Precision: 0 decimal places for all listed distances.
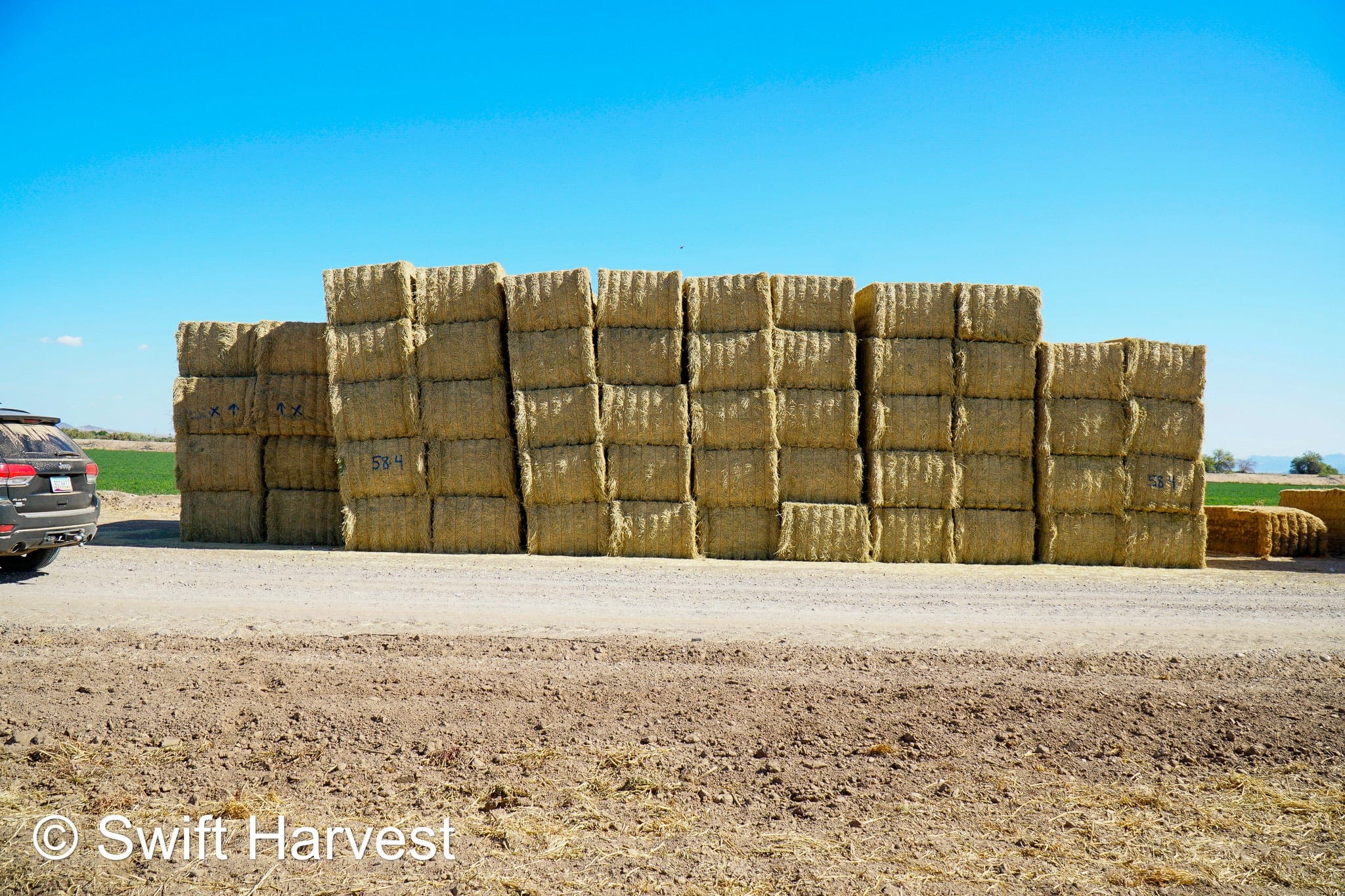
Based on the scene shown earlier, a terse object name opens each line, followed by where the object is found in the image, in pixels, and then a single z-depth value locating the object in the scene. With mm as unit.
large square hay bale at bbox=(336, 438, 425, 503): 14328
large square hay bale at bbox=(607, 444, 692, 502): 13938
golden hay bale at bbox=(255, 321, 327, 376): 15320
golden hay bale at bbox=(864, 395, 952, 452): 13992
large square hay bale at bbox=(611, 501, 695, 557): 13828
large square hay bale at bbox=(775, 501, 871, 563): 13742
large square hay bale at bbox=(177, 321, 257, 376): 15484
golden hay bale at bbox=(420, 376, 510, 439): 14312
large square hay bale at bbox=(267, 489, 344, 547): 15188
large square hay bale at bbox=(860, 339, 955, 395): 13969
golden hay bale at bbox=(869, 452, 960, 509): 13930
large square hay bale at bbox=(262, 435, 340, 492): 15359
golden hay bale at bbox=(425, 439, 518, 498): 14250
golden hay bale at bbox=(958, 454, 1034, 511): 14070
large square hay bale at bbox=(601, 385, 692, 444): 13969
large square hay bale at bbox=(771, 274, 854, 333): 13992
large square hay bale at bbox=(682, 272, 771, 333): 13852
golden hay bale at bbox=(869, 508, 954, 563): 13883
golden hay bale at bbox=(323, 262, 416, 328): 14078
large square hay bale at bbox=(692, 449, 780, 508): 13875
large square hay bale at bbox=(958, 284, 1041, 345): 13922
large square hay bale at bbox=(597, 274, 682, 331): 13945
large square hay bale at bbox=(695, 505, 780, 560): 13984
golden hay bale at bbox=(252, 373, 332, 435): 15289
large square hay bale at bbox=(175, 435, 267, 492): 15273
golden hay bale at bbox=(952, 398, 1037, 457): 14078
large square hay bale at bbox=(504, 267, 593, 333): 13852
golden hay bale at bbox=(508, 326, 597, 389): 13914
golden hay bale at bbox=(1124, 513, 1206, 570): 14086
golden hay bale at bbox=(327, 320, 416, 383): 14219
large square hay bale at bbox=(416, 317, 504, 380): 14273
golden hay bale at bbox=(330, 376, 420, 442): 14328
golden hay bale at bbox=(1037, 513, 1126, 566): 14086
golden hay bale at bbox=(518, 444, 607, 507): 13914
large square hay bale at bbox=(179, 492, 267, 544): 15211
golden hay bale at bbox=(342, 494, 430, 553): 14297
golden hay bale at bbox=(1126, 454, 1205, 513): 14141
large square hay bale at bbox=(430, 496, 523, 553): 14180
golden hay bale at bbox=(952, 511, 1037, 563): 13984
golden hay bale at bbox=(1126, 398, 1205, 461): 14180
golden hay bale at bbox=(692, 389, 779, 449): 13852
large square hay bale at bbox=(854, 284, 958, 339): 13969
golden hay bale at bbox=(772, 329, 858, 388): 13992
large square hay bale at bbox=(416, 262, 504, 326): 14156
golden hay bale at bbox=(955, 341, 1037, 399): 14016
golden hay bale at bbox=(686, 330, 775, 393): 13836
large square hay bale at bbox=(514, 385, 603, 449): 13984
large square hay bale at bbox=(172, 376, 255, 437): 15398
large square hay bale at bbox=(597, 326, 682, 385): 14039
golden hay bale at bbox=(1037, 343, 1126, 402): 14070
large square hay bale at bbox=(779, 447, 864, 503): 13930
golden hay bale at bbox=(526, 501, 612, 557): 13969
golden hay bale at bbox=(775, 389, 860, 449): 13969
